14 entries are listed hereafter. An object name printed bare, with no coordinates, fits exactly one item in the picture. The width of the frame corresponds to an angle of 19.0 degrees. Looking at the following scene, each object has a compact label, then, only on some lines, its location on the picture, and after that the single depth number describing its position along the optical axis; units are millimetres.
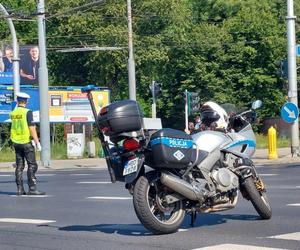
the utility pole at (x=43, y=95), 32906
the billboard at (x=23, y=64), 51719
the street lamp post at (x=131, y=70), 39469
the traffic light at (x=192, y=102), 39219
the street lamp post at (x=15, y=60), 33375
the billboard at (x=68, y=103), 46219
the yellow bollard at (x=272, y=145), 30538
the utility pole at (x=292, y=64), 30062
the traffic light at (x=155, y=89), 39281
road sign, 29016
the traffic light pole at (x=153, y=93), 39281
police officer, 15914
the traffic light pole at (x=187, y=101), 38931
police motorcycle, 9375
